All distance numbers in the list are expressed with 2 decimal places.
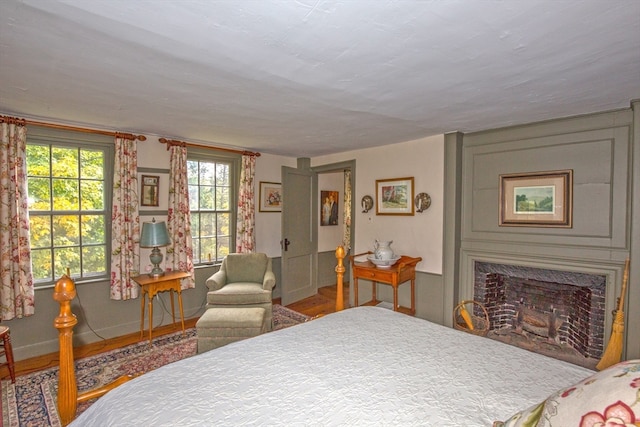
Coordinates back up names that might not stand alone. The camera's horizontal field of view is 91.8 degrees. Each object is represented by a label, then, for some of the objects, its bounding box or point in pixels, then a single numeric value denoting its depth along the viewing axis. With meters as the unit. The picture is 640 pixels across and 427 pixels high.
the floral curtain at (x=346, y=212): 6.23
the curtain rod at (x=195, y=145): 3.91
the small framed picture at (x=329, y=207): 5.82
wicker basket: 3.34
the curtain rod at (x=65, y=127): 2.91
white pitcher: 3.78
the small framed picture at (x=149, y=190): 3.82
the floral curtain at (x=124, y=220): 3.52
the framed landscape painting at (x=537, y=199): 2.98
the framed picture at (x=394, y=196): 4.04
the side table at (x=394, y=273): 3.58
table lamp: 3.46
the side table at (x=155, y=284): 3.42
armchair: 3.46
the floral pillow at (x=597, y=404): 0.69
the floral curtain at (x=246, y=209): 4.57
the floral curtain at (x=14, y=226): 2.89
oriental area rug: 2.21
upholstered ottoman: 2.96
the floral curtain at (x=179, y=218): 3.95
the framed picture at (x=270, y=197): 4.96
